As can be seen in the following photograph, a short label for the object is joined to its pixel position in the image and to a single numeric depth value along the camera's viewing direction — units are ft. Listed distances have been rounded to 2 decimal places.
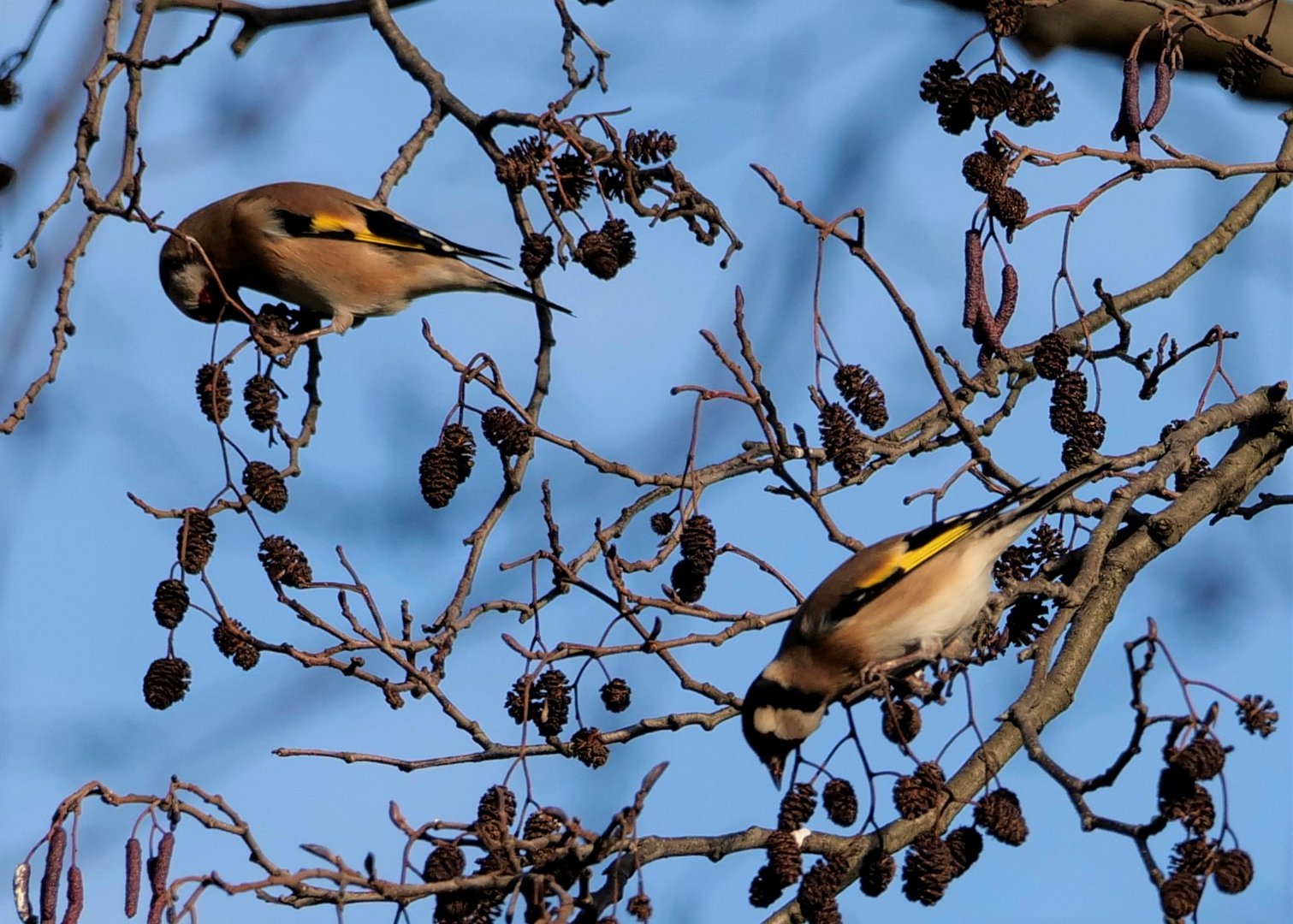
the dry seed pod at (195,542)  28.12
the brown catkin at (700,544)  27.37
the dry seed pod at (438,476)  29.89
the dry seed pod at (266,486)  29.50
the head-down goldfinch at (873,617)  35.45
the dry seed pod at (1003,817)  22.25
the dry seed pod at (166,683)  27.25
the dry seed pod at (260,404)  31.27
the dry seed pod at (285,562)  27.84
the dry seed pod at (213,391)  29.68
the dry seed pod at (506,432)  29.14
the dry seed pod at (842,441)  27.81
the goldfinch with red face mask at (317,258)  44.39
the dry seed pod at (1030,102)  25.90
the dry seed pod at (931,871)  22.54
